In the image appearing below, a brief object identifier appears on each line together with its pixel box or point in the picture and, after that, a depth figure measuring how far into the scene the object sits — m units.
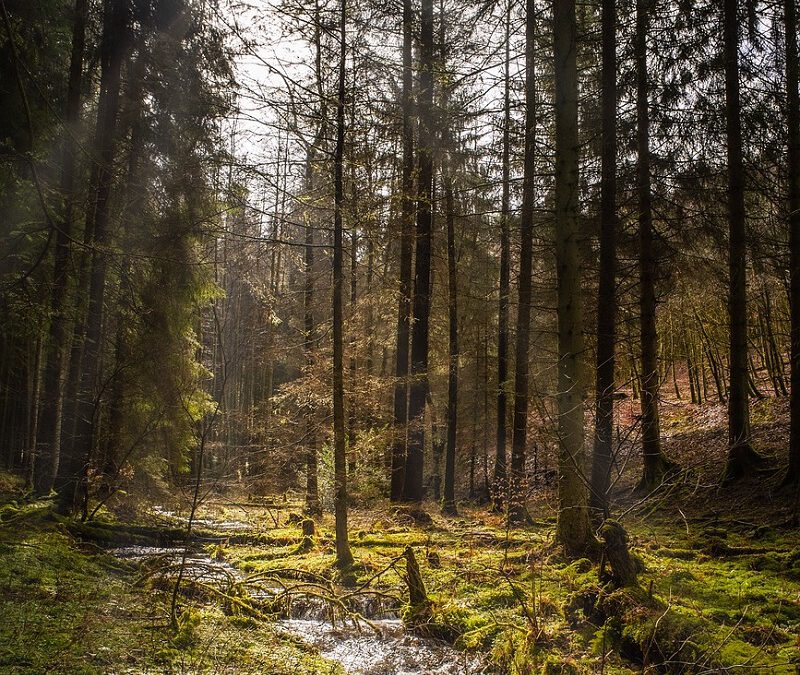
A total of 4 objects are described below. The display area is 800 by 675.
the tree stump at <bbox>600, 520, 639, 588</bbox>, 5.39
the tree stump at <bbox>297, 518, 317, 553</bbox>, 9.58
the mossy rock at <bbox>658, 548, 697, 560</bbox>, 7.36
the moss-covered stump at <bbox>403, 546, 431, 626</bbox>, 6.00
